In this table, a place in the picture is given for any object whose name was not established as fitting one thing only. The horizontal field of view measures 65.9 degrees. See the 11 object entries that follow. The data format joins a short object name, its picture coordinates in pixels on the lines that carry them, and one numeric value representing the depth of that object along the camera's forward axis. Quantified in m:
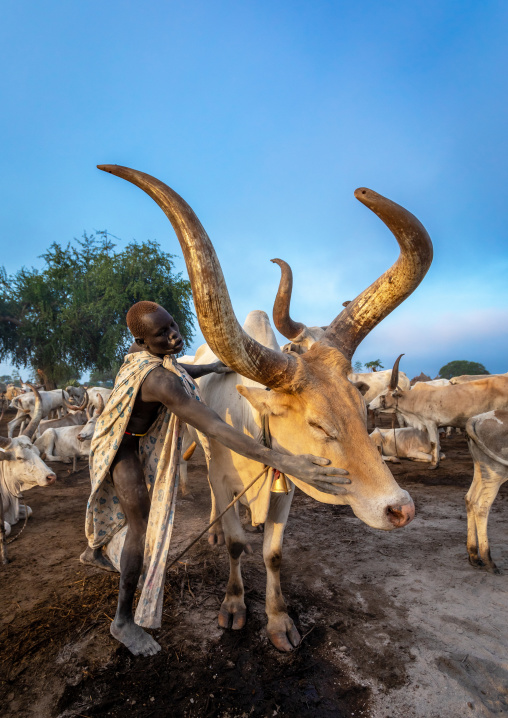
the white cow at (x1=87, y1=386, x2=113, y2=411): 8.11
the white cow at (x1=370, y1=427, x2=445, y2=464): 8.36
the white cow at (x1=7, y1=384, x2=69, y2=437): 10.47
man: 2.38
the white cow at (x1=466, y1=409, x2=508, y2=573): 3.65
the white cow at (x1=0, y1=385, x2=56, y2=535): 4.66
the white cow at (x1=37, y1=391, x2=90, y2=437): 9.66
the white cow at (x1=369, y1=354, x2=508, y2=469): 7.27
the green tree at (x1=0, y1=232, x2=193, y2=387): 18.73
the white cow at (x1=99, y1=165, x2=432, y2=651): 1.88
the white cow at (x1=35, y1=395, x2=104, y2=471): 8.41
